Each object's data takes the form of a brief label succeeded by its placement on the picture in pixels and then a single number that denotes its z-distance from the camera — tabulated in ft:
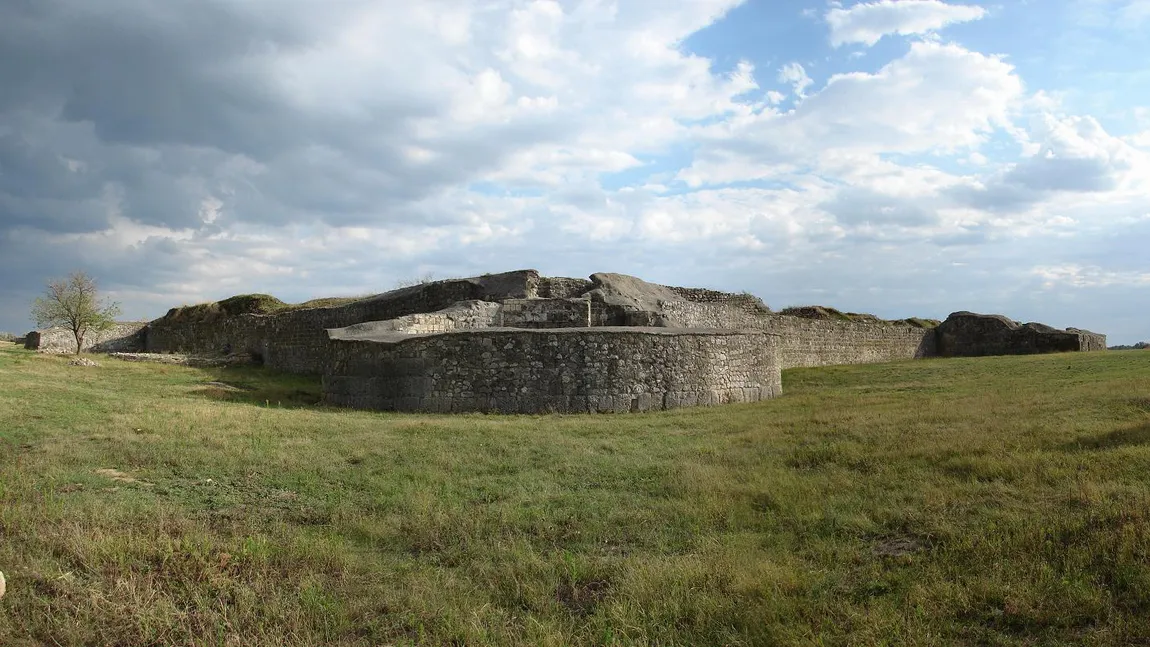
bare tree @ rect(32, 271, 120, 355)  96.32
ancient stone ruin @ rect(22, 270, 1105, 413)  43.88
